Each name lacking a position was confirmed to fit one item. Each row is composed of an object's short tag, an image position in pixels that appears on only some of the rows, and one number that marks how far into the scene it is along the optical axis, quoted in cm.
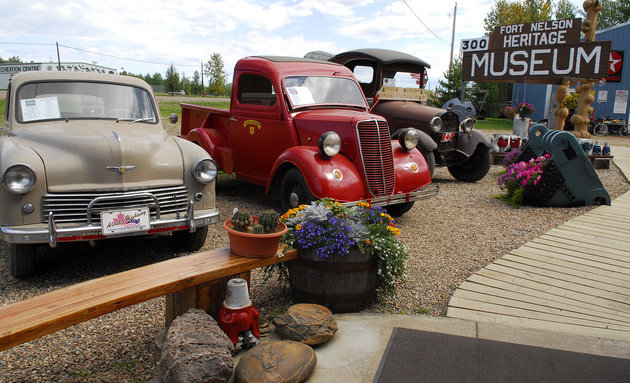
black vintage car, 802
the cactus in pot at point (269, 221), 299
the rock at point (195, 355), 218
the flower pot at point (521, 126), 1221
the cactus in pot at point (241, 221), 303
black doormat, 242
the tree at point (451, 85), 2264
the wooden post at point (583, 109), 1456
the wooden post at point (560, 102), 1367
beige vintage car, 339
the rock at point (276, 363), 231
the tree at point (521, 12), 3097
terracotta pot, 292
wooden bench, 209
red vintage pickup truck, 490
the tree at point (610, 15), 3886
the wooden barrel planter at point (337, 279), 309
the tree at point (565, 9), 4278
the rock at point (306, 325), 273
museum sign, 1161
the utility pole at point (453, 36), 3327
